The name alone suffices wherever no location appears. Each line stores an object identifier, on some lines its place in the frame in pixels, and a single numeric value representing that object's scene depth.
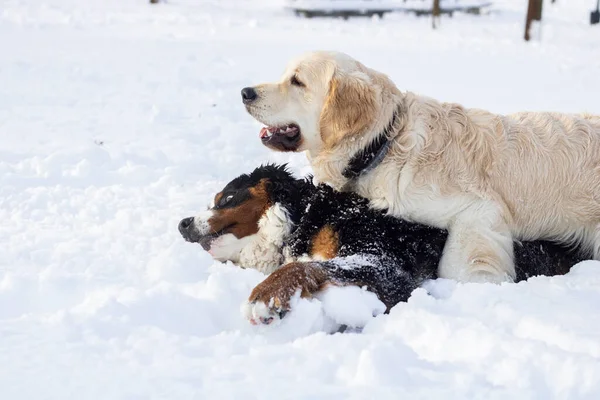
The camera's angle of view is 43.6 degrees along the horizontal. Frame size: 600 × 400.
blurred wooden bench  26.97
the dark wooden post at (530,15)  19.28
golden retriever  4.73
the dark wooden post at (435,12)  24.36
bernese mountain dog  4.02
